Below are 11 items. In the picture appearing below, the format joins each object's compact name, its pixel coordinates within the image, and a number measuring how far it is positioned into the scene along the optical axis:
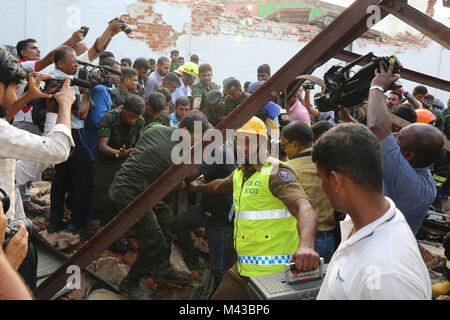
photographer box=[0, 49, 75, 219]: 1.81
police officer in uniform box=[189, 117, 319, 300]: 2.25
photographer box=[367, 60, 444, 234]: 2.01
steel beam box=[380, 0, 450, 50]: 2.00
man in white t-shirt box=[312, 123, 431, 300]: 1.08
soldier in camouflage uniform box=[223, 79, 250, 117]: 5.77
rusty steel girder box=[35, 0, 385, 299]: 2.04
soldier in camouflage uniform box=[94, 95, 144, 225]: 3.86
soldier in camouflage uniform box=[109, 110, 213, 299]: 3.19
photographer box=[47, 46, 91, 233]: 3.86
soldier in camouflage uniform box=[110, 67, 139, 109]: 4.78
